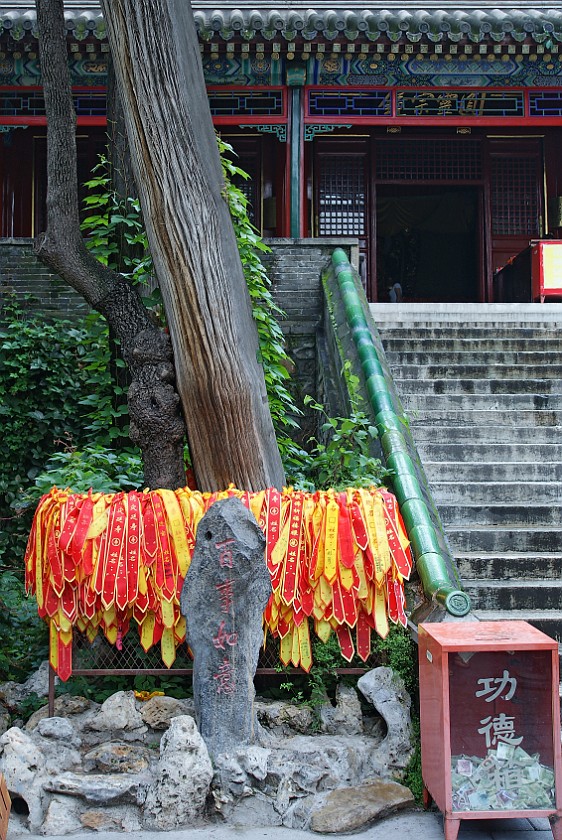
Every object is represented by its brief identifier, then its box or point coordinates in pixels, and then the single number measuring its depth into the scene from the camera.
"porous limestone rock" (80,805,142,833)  3.81
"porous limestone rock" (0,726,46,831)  3.88
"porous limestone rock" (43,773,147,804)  3.89
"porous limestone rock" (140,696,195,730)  4.42
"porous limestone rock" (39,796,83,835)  3.79
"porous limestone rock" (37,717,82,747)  4.30
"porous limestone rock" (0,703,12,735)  4.71
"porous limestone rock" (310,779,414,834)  3.76
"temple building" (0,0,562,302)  10.59
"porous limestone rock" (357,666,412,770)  4.21
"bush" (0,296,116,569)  8.06
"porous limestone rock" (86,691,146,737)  4.39
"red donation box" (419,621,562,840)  3.60
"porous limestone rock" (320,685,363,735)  4.49
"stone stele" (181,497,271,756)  4.05
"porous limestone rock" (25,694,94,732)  4.55
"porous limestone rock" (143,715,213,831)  3.81
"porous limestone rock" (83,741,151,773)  4.10
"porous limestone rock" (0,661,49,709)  4.91
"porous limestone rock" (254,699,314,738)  4.50
